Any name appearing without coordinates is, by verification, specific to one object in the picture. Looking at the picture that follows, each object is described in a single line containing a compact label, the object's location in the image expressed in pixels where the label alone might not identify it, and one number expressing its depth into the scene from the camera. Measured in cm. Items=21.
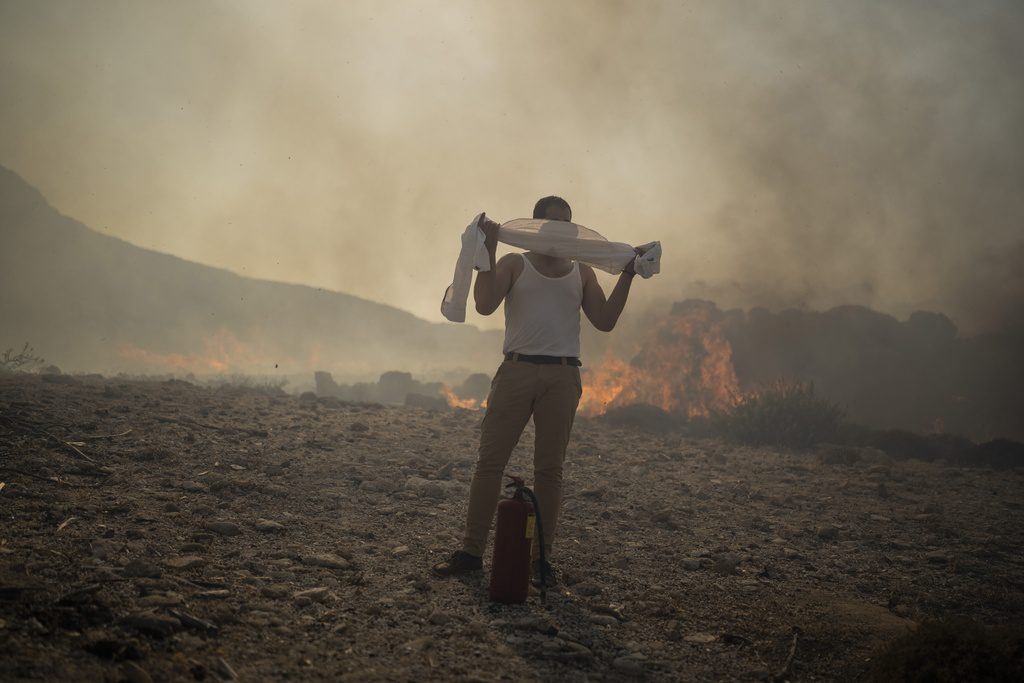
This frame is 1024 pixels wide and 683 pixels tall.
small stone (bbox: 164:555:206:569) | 350
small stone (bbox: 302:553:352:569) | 401
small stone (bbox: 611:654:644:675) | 312
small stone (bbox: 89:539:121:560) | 345
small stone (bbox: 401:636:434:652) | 300
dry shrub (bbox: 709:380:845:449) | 1148
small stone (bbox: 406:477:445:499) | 615
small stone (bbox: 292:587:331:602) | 339
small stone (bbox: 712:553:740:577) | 477
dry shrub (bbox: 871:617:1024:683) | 262
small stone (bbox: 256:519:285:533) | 451
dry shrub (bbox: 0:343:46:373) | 1457
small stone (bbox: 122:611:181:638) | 269
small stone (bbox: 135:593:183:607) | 293
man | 399
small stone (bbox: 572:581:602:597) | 414
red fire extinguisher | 364
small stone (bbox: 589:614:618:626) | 366
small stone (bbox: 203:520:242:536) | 429
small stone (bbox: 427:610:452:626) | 335
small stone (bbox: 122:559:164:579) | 324
